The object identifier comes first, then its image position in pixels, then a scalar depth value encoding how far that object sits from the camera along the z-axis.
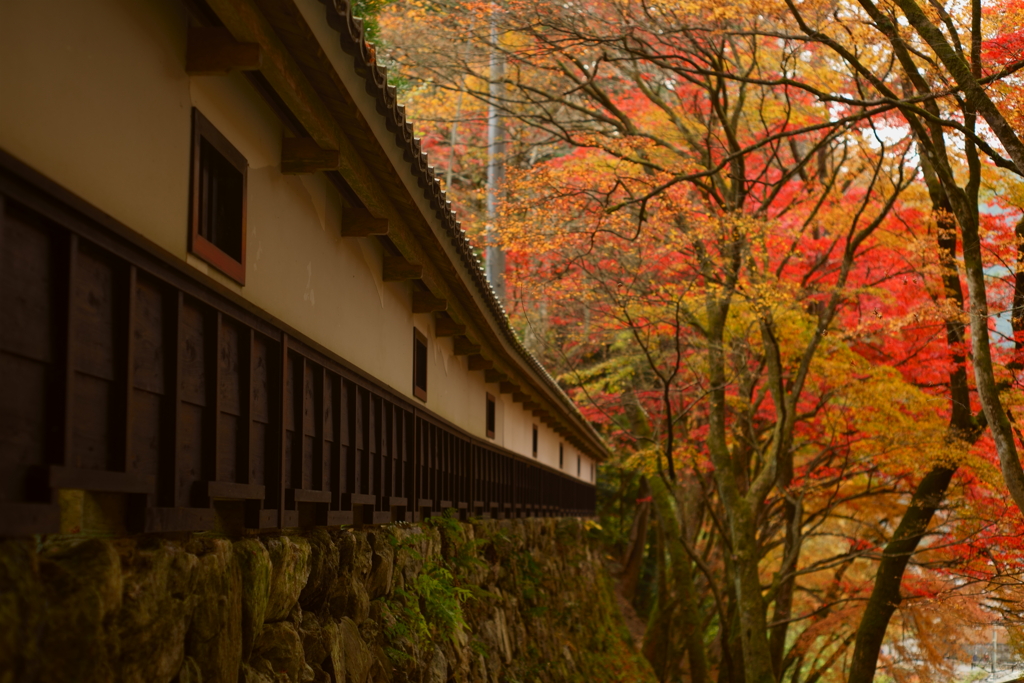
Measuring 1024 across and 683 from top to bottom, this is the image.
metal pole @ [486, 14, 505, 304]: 26.28
